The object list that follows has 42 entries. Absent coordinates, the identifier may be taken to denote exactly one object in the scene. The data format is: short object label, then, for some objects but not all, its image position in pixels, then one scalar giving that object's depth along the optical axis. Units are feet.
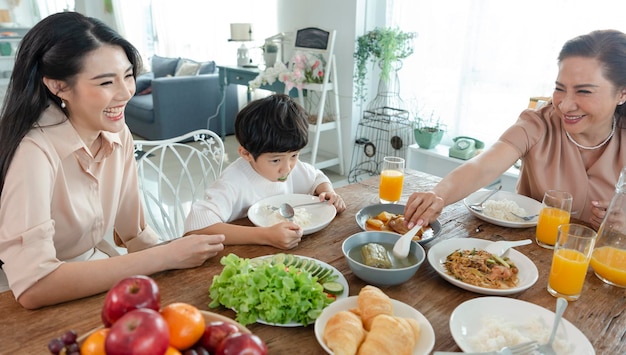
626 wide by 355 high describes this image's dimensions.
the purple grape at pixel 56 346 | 2.02
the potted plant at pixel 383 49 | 11.93
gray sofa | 16.52
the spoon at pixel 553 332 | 2.70
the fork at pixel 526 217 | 4.66
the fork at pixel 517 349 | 2.59
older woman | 4.61
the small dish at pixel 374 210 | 4.55
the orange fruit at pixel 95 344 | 1.91
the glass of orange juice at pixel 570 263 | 3.26
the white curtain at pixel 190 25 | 19.04
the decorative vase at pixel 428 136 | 11.63
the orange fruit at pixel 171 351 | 1.87
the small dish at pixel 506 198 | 4.75
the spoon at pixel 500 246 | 3.86
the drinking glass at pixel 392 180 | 5.08
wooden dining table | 2.79
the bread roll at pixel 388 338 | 2.44
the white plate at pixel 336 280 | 2.88
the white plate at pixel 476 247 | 3.31
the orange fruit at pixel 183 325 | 1.99
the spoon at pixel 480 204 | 4.87
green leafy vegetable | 2.82
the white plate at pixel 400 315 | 2.61
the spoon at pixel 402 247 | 3.59
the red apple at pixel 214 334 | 2.08
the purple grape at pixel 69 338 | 2.05
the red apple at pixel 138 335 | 1.76
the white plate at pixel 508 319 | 2.73
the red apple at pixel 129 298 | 2.00
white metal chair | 5.98
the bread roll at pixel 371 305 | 2.71
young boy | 4.41
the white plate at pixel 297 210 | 4.39
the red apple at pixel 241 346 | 1.93
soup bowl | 3.23
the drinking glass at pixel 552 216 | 4.09
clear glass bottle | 3.51
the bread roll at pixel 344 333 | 2.46
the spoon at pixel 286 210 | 4.59
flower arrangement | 12.72
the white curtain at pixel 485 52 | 9.62
